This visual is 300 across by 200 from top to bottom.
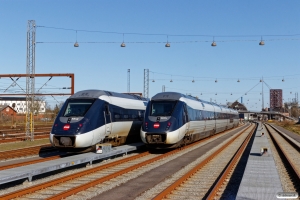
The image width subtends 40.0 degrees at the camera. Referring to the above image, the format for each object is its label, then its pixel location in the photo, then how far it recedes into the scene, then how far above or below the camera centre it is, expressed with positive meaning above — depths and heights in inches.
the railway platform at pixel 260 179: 396.8 -78.1
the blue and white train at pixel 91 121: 730.2 -12.6
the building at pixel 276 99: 7071.9 +258.2
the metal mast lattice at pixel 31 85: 1243.7 +87.7
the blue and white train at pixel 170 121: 837.8 -14.6
